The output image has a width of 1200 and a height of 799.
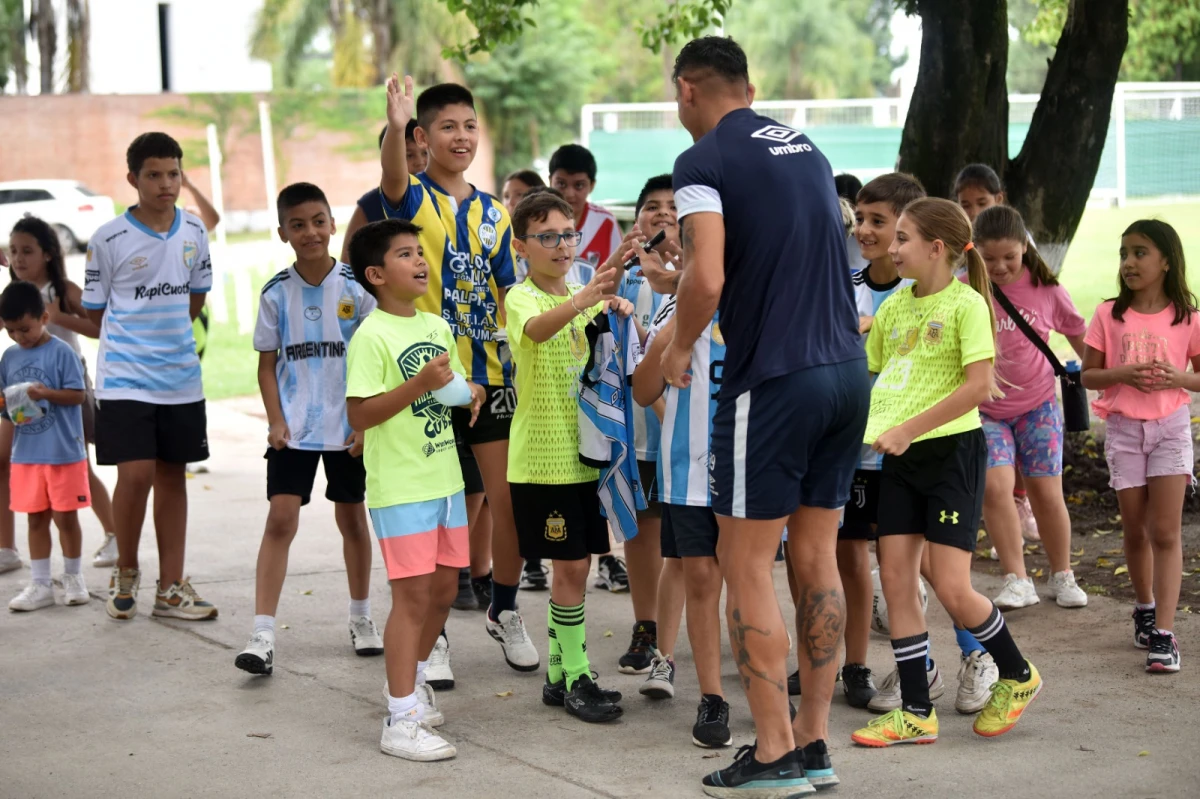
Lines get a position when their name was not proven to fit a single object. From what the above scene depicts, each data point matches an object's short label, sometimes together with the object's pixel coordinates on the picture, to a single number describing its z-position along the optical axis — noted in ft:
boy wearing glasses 16.16
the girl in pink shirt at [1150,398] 17.47
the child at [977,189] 21.44
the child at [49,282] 22.99
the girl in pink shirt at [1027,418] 19.57
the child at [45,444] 21.43
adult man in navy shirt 12.87
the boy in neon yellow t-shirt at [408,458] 14.70
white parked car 94.12
